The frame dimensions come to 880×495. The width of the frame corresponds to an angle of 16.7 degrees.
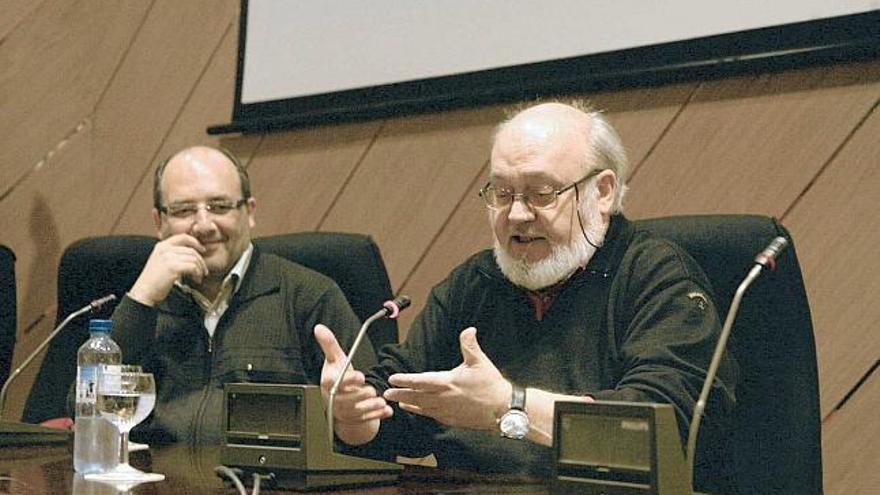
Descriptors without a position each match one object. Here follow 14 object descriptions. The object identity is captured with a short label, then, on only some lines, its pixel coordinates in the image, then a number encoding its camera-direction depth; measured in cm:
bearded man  346
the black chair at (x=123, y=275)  390
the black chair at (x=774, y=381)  335
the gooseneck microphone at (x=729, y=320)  308
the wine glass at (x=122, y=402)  336
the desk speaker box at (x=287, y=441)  327
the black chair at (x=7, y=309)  461
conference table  324
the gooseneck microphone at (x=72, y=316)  382
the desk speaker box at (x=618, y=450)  303
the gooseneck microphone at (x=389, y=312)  338
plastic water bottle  337
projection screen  384
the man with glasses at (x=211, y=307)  396
